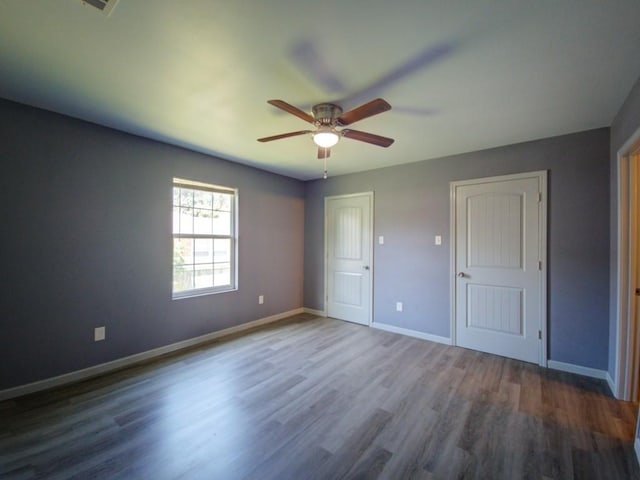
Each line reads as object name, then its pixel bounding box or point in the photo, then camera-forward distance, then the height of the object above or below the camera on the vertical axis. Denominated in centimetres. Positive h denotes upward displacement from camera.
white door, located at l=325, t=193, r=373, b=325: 434 -26
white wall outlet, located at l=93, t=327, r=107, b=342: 272 -95
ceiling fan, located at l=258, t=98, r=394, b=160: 217 +87
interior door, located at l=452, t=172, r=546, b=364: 300 -26
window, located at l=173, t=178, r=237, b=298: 344 +2
